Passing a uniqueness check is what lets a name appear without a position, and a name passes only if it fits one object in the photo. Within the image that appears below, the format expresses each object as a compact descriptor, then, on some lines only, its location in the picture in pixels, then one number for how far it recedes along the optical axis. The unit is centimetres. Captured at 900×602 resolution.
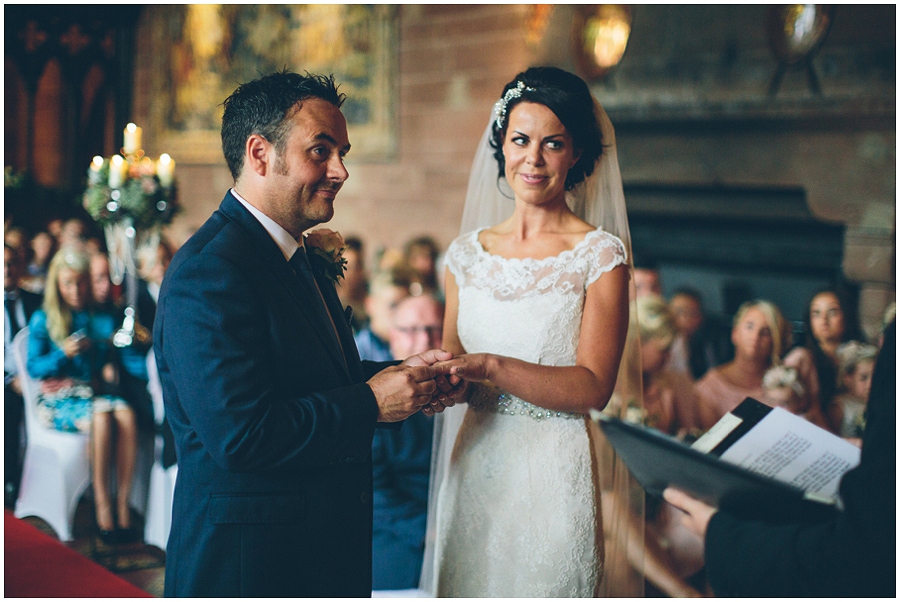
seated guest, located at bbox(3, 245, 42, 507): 460
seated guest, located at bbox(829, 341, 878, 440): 389
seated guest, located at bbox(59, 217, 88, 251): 592
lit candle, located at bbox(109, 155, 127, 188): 393
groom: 161
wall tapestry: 739
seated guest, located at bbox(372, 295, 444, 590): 304
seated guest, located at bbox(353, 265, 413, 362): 442
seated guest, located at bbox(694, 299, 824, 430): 414
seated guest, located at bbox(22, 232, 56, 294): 608
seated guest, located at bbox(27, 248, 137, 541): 415
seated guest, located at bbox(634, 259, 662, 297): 482
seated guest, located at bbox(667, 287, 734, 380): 493
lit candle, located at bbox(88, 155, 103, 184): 398
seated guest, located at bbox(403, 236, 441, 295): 589
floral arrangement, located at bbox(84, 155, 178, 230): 394
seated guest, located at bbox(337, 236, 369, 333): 562
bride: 211
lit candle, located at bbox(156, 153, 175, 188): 407
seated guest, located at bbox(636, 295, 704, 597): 331
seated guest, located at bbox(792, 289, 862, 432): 411
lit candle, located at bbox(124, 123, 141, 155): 399
